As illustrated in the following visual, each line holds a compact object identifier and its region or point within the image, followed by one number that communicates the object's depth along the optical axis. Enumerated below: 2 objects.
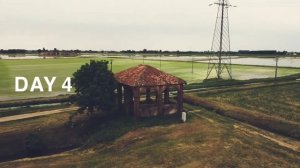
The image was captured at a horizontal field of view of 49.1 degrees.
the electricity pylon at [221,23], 65.31
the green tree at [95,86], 33.97
